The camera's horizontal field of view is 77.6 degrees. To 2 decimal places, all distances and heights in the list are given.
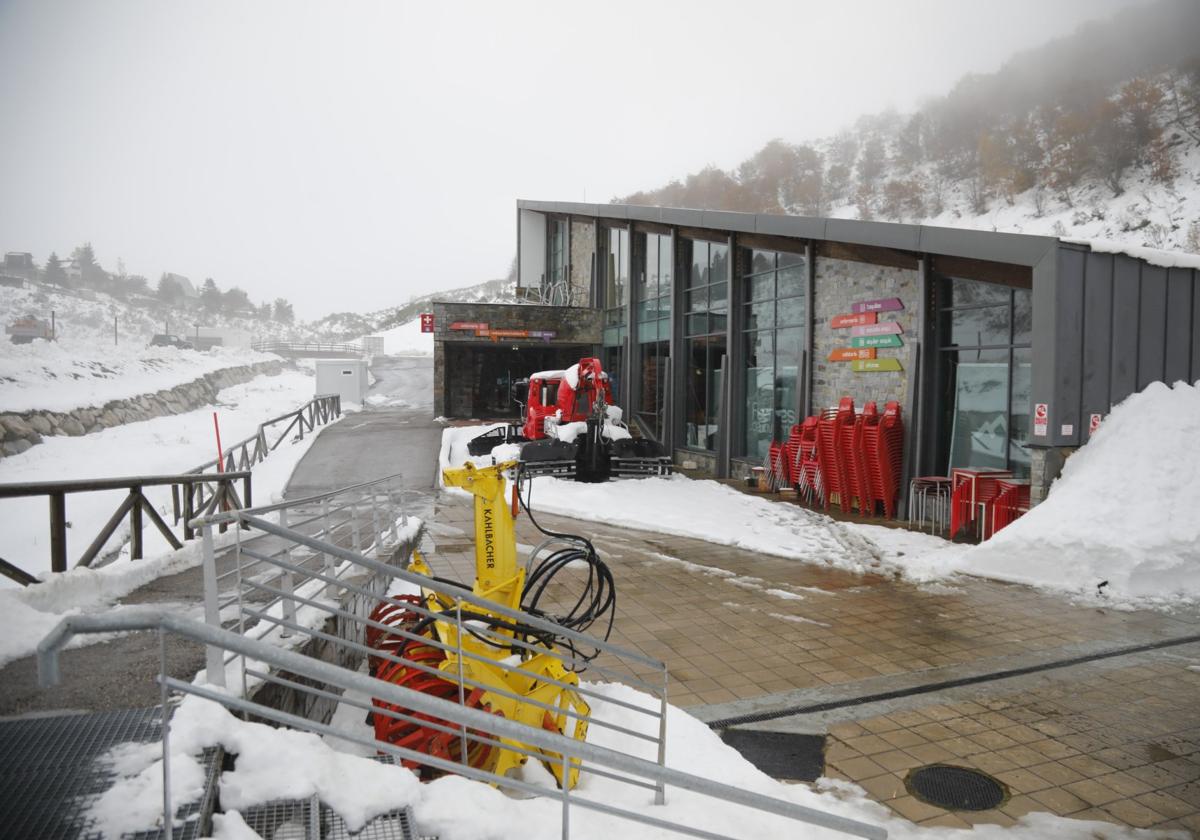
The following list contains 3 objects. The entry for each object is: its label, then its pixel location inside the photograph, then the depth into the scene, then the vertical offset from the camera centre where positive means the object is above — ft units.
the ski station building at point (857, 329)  31.09 +3.19
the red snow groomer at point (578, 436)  49.42 -4.03
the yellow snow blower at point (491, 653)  13.30 -5.53
